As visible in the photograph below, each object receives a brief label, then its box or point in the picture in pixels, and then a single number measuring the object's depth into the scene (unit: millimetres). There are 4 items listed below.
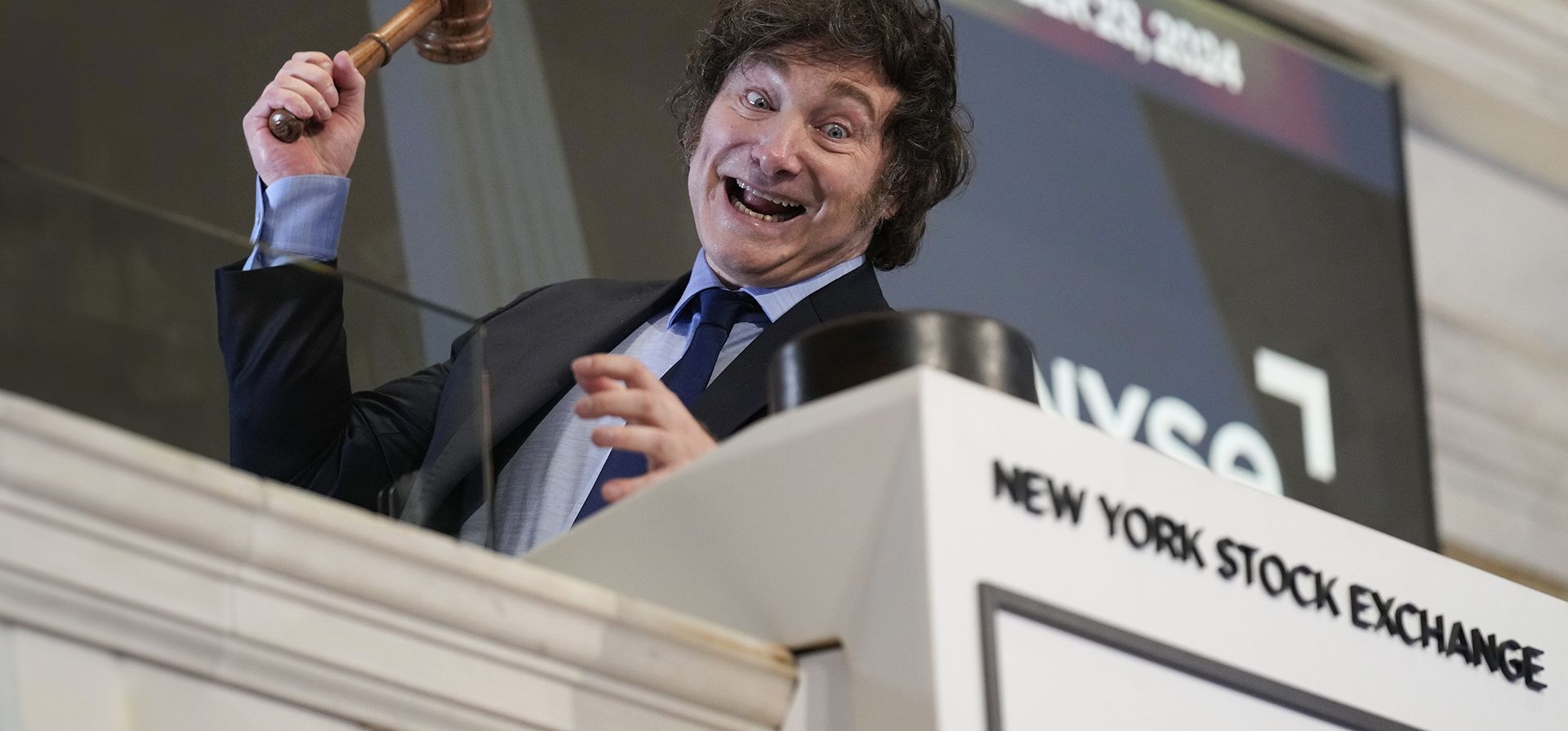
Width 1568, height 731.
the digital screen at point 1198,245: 6573
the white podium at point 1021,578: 4565
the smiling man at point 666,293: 4678
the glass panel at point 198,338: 4341
